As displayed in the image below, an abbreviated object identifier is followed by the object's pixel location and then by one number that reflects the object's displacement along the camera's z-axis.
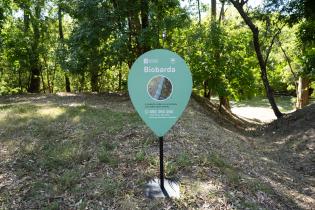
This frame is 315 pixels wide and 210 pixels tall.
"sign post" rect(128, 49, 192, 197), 3.99
